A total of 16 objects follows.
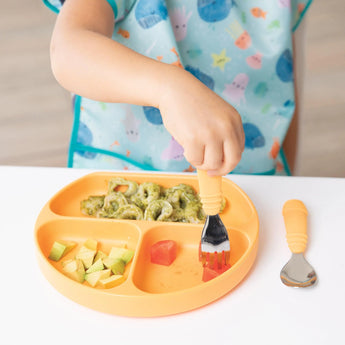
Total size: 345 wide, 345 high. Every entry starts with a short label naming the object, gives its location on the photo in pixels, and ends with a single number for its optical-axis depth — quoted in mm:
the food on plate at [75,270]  626
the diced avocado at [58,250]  675
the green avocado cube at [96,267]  641
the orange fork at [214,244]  627
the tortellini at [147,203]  734
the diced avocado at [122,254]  662
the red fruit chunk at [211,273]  605
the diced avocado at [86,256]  655
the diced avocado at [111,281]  596
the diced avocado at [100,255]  671
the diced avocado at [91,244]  697
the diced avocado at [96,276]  619
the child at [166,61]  673
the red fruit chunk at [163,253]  655
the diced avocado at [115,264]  638
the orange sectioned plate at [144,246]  562
